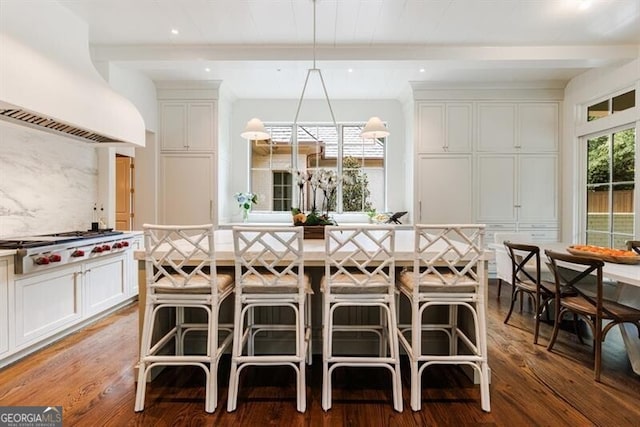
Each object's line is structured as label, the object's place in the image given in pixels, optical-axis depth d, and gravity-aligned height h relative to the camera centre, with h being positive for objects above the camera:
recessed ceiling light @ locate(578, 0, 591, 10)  2.98 +1.81
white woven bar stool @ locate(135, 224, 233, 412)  1.96 -0.48
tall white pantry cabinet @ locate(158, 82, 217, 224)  5.01 +0.84
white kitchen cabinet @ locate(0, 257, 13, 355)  2.38 -0.63
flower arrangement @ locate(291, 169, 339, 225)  2.97 +0.23
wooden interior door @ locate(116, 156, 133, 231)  5.03 +0.35
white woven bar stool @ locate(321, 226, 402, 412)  1.96 -0.47
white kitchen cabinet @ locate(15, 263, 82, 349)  2.54 -0.72
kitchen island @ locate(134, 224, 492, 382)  2.18 -0.38
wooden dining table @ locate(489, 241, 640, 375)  2.21 -0.58
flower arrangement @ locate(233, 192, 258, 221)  5.50 +0.19
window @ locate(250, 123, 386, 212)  5.91 +0.89
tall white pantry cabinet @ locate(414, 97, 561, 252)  5.07 +0.73
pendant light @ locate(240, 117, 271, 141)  3.13 +0.74
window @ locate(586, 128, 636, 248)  4.12 +0.31
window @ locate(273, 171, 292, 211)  5.93 +0.39
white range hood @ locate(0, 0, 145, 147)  2.20 +0.97
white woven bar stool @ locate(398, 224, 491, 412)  1.98 -0.46
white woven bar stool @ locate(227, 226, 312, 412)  1.95 -0.46
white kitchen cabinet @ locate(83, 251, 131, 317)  3.23 -0.70
